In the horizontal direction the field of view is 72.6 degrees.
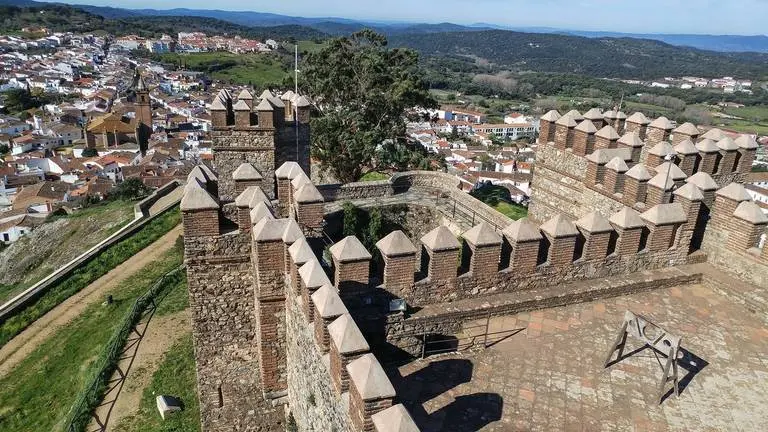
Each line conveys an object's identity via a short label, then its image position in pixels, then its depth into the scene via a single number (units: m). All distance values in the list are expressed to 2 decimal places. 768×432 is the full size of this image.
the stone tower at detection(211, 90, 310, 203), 15.58
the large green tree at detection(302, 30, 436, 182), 24.64
